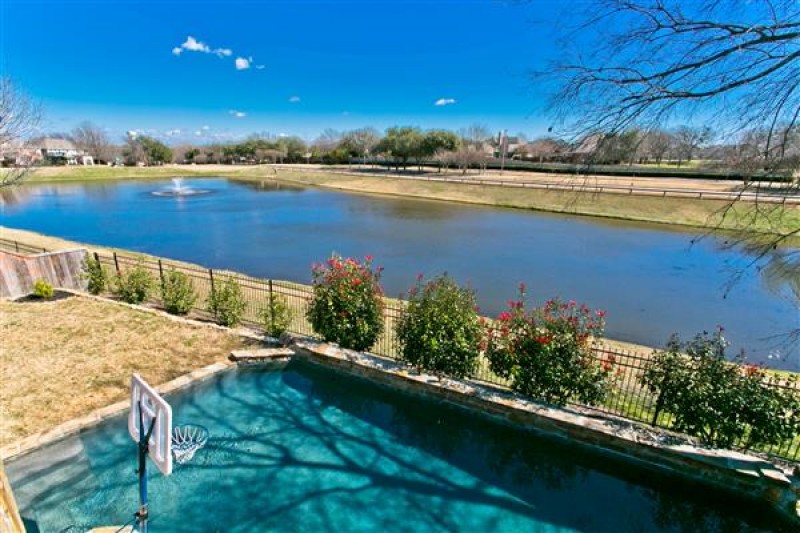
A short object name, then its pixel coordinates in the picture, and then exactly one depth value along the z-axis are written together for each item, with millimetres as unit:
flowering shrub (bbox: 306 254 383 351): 7758
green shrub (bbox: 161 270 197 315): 10094
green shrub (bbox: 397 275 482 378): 6766
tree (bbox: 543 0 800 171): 3047
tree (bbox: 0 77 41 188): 11898
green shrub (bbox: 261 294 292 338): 8812
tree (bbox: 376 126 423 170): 69875
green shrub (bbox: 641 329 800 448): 5012
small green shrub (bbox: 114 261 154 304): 10688
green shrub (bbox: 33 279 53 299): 10578
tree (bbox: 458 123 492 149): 85356
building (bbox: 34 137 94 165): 93938
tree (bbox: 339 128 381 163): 89231
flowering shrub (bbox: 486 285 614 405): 5941
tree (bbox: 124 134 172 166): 99375
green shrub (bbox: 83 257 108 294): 11461
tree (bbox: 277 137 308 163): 107562
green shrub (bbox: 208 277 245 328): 9516
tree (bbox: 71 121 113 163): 105956
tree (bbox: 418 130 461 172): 66375
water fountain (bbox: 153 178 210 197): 49062
